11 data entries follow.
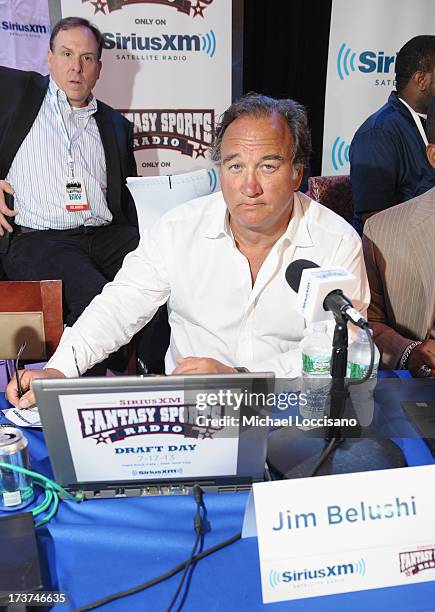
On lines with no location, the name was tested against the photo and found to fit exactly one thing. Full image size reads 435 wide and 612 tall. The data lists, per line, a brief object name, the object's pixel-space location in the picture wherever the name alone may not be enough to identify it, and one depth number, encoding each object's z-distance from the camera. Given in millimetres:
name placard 851
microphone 919
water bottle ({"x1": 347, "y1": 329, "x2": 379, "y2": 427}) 1299
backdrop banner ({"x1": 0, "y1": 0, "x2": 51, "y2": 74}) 3502
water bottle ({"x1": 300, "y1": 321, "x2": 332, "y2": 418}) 1249
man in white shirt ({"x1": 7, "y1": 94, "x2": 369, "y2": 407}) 1581
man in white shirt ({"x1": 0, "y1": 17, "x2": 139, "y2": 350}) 3082
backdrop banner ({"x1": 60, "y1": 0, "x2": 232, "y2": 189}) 3676
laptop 913
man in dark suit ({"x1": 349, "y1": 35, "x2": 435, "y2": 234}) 3398
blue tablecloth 853
